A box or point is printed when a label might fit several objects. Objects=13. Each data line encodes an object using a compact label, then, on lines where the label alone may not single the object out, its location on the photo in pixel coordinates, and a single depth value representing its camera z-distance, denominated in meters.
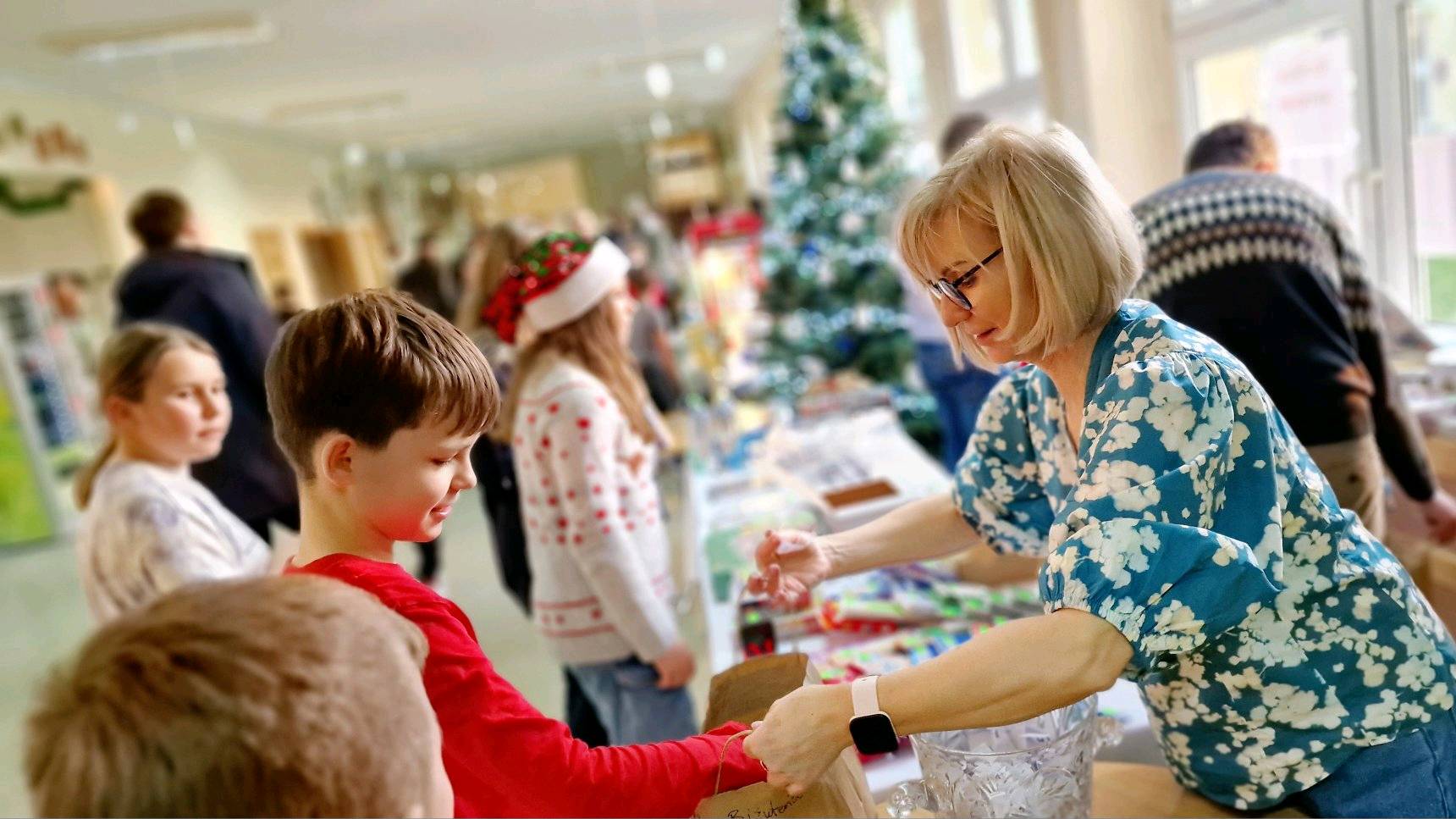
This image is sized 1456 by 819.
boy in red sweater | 0.93
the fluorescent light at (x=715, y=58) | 9.46
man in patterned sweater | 1.88
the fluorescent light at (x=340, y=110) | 9.00
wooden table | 1.20
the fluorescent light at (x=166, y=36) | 5.41
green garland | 8.25
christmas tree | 5.15
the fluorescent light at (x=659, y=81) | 9.31
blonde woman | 0.92
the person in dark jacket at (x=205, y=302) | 3.47
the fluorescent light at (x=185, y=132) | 9.51
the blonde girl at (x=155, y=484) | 1.87
